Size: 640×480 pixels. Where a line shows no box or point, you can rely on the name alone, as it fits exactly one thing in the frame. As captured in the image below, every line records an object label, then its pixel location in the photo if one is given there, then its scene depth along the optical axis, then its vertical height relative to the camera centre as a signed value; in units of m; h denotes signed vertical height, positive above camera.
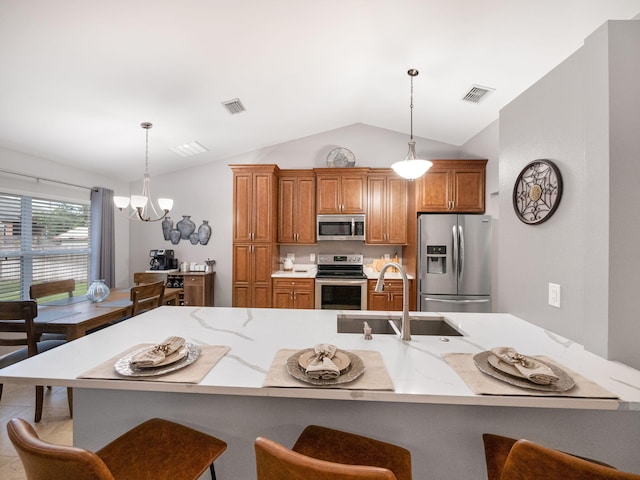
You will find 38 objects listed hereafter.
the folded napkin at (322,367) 0.98 -0.45
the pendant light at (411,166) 2.19 +0.60
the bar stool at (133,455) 0.67 -0.73
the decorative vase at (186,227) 4.64 +0.23
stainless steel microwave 4.04 +0.21
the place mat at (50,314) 2.13 -0.60
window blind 3.02 -0.03
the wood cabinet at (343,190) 4.04 +0.75
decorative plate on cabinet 4.32 +1.29
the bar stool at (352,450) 0.94 -0.73
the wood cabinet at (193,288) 4.21 -0.71
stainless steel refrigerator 3.40 -0.28
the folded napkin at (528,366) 0.94 -0.44
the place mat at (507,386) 0.90 -0.49
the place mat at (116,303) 2.57 -0.59
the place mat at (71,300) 2.65 -0.59
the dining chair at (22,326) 1.96 -0.61
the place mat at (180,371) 0.98 -0.48
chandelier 2.83 +0.43
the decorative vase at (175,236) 4.66 +0.08
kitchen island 0.95 -0.67
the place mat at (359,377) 0.95 -0.49
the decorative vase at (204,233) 4.60 +0.13
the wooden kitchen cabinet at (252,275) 3.95 -0.48
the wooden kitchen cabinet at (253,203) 3.95 +0.55
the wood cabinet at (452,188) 3.78 +0.73
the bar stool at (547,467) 0.64 -0.54
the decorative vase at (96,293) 2.70 -0.50
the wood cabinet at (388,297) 3.73 -0.74
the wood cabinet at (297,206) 4.12 +0.52
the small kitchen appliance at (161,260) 4.38 -0.30
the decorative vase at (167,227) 4.68 +0.23
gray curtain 4.00 +0.07
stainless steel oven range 3.76 -0.68
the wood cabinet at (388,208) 4.03 +0.48
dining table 2.07 -0.60
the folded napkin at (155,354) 1.03 -0.44
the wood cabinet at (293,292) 3.86 -0.71
